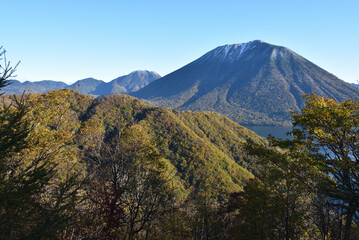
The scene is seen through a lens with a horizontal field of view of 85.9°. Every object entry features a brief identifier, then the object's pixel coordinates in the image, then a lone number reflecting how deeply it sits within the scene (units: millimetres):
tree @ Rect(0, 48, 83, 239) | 6016
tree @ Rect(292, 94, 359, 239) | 9820
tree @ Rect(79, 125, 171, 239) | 14797
